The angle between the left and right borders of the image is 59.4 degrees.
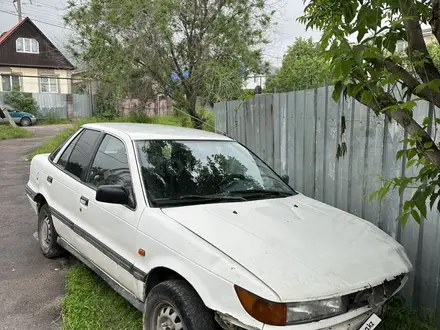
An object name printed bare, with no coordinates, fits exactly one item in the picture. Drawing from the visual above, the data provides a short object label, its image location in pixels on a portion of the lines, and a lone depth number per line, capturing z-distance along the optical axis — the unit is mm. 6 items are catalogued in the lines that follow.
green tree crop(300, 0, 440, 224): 1579
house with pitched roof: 31141
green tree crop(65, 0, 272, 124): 8344
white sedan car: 2104
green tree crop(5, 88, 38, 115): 27047
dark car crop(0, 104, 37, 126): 25547
